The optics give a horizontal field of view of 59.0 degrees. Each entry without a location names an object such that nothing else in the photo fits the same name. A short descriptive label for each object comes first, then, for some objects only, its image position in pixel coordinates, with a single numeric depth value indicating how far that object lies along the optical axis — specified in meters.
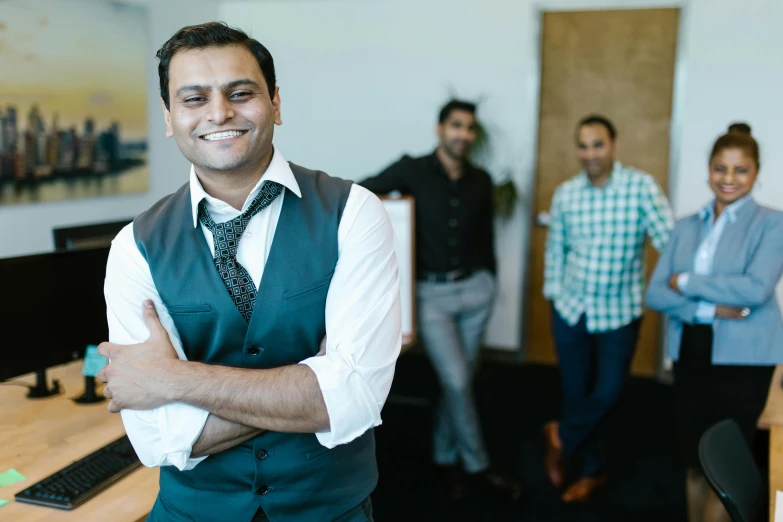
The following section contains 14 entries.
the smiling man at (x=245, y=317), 1.23
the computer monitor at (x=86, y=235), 2.49
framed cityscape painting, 3.67
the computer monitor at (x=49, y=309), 1.94
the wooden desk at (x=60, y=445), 1.50
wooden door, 4.46
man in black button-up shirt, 3.10
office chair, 1.58
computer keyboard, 1.53
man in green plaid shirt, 3.00
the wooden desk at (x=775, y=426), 1.67
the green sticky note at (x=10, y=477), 1.63
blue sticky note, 2.11
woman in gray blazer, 2.37
